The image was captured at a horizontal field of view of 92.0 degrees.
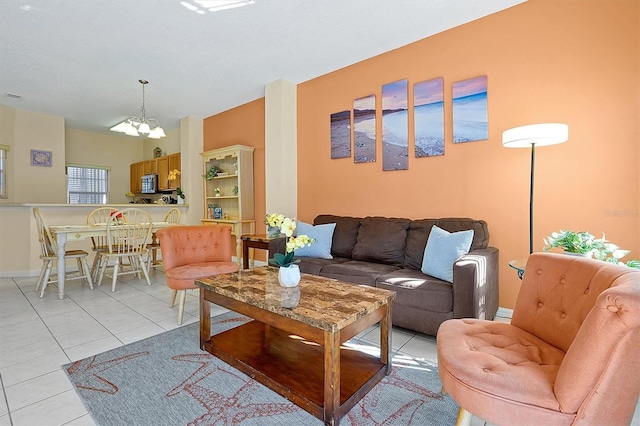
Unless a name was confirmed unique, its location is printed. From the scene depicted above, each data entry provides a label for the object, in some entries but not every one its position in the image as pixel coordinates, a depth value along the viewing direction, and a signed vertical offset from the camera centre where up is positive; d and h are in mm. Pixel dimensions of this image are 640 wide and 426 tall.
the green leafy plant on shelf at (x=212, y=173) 5426 +616
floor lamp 2137 +504
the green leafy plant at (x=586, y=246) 1842 -243
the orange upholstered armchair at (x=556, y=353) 920 -580
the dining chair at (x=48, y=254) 3592 -569
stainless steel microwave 6918 +539
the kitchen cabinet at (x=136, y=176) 7387 +768
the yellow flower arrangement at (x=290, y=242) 1958 -215
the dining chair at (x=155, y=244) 4395 -543
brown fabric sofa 2150 -544
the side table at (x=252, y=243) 3552 -420
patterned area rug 1505 -1020
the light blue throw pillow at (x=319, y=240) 3291 -359
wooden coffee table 1456 -755
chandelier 4020 +1041
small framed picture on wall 5555 +916
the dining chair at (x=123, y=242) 3777 -442
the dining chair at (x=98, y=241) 4084 -479
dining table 3430 -314
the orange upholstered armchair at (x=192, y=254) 2709 -463
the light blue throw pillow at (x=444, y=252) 2365 -355
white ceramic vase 1957 -435
